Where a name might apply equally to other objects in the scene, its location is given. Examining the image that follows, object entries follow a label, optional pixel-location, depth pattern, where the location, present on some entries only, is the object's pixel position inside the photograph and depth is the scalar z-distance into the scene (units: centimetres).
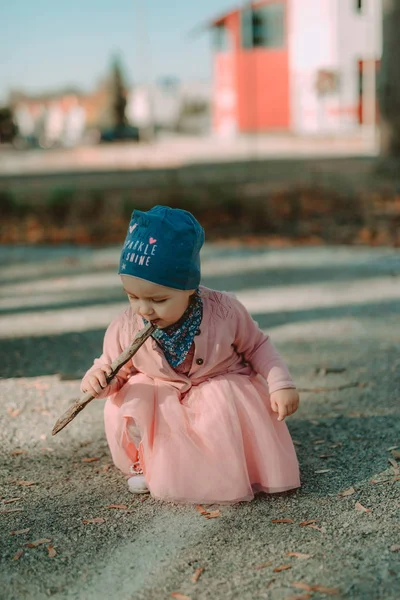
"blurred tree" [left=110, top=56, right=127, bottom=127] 6650
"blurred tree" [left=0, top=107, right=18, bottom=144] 2292
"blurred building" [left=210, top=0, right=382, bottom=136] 3409
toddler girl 247
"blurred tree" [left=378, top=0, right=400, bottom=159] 1108
